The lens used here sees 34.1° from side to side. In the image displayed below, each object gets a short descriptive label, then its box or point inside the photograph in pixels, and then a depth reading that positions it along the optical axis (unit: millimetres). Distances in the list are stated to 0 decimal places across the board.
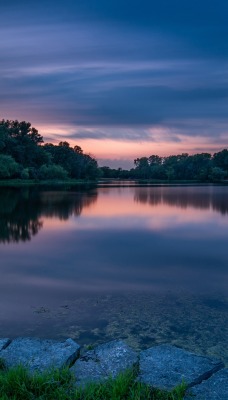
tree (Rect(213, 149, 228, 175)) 135412
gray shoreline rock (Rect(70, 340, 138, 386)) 4098
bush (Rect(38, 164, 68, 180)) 80562
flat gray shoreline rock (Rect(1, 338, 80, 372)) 4270
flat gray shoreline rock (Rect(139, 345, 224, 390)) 3981
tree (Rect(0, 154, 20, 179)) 65719
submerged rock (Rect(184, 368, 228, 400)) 3716
